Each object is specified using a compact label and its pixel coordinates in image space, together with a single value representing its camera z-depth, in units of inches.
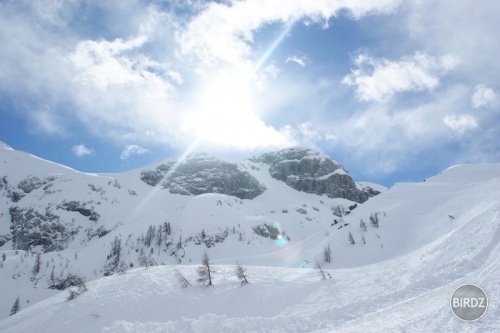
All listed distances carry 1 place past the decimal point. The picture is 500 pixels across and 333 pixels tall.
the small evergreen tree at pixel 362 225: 3113.9
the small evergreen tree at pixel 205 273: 1459.2
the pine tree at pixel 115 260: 4929.1
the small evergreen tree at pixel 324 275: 1486.2
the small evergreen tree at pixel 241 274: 1446.9
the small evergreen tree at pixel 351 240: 2936.0
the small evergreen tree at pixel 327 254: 2768.9
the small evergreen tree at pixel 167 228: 5792.8
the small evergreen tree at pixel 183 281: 1450.5
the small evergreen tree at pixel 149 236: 5536.4
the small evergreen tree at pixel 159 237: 5499.0
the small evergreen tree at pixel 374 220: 3103.3
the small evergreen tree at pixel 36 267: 4853.8
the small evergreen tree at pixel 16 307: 3909.9
